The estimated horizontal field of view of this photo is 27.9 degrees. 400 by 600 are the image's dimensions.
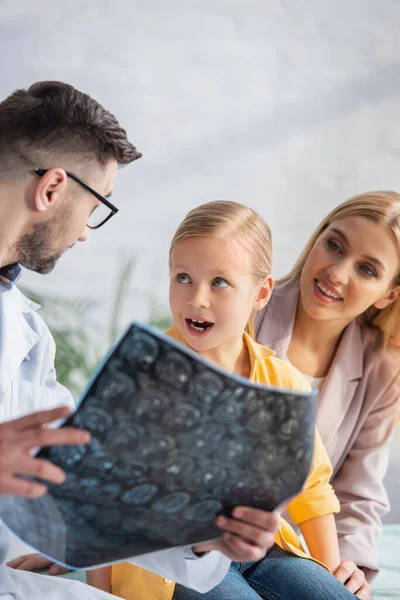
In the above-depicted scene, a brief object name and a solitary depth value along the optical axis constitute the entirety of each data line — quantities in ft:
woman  7.76
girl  5.74
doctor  4.71
